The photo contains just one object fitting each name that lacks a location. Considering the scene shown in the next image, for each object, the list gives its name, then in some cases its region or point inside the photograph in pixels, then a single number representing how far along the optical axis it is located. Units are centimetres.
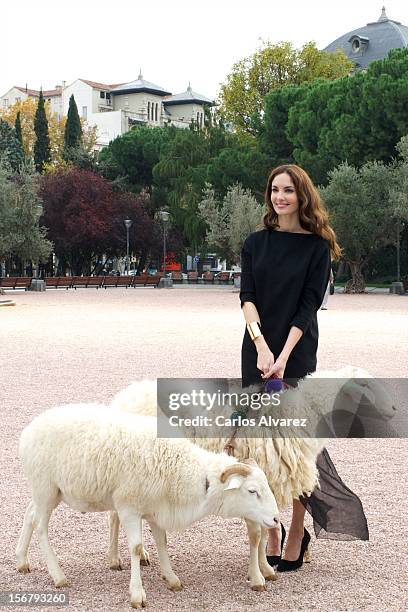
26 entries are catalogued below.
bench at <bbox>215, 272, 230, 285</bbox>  6077
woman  475
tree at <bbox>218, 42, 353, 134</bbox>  6050
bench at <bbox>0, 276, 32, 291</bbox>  4753
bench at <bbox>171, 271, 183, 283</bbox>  6184
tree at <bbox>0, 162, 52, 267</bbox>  4319
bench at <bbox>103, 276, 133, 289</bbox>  5397
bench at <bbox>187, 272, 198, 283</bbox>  6100
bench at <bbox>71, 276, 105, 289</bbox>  5344
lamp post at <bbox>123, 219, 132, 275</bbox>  5600
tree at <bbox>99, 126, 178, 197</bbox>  7306
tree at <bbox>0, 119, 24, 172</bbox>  6876
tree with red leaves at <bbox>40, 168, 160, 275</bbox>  6084
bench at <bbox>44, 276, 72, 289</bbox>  5175
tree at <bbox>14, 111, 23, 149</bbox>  8038
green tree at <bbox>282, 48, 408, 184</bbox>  4497
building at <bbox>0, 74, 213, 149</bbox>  11950
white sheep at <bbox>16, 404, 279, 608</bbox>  420
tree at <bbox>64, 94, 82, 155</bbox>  8306
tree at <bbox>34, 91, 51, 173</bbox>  8225
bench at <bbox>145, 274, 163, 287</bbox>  5612
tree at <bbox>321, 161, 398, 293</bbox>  4191
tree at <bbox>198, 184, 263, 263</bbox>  4825
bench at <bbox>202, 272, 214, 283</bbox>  6091
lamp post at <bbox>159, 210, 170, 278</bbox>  5360
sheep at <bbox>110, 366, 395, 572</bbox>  455
